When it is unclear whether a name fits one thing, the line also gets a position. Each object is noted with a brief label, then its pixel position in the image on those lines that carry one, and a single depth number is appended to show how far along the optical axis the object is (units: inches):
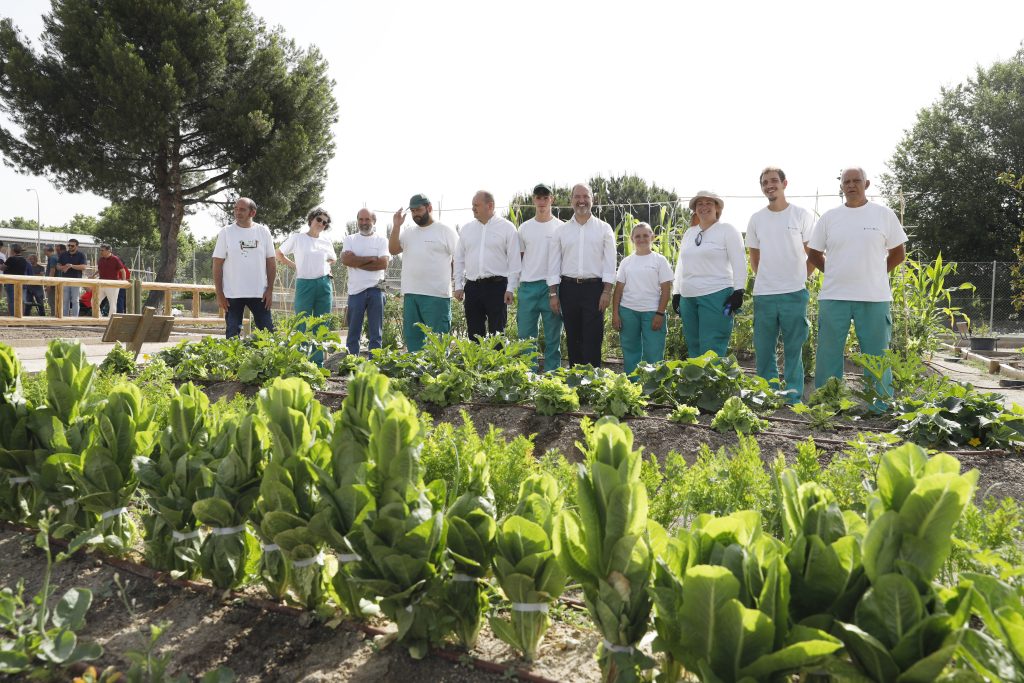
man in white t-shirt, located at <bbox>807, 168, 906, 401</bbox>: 217.2
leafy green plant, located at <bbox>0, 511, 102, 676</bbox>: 70.1
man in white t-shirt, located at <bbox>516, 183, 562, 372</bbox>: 273.7
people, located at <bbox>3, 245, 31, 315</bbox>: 631.2
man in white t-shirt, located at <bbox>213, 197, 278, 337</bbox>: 304.8
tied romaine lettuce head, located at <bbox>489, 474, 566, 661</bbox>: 64.7
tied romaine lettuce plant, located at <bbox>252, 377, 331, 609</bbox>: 73.8
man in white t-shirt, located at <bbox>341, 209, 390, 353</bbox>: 321.1
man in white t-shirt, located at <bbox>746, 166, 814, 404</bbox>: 233.1
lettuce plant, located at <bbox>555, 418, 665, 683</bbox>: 58.2
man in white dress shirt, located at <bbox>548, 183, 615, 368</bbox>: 264.4
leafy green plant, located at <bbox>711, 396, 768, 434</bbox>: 164.7
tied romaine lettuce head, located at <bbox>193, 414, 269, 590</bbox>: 80.9
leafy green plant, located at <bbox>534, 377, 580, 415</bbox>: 183.2
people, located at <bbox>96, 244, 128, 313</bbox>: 594.2
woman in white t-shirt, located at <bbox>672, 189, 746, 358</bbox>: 249.3
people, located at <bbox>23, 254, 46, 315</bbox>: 705.6
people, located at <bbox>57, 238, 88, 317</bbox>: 602.5
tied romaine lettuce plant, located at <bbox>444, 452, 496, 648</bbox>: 68.4
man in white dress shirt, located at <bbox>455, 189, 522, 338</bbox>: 284.4
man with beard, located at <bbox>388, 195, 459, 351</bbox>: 288.5
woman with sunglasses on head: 327.9
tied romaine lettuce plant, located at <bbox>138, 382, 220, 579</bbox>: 85.0
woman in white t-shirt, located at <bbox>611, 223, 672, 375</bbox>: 266.8
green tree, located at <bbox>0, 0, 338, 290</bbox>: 916.6
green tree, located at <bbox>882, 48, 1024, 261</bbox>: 1240.2
